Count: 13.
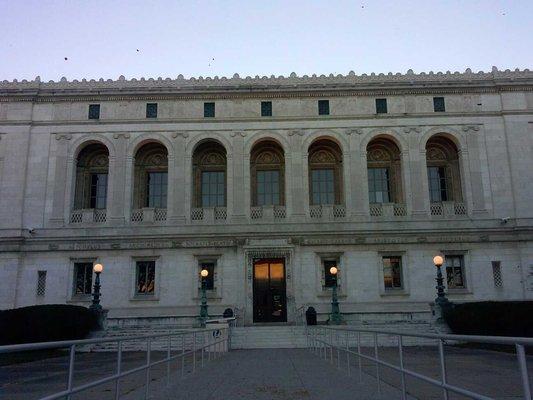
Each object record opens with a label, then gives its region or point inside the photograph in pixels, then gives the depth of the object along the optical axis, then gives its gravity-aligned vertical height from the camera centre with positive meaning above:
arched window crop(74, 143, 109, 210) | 37.66 +9.52
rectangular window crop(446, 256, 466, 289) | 35.03 +2.15
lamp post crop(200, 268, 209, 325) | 30.16 -0.18
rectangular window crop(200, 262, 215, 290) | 35.06 +2.09
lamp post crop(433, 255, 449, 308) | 27.94 +0.72
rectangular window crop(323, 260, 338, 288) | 34.97 +2.09
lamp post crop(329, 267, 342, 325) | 29.84 -0.39
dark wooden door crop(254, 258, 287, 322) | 34.81 +0.90
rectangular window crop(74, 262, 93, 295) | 34.97 +1.97
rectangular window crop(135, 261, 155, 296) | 35.00 +1.95
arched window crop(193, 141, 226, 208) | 38.12 +9.61
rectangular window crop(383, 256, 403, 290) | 34.97 +2.02
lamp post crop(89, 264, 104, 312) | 28.55 +0.72
